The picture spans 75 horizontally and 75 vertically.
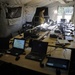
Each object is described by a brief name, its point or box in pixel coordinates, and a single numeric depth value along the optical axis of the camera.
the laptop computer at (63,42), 2.09
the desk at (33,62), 1.28
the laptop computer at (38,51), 1.58
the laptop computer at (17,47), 1.75
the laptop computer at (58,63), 1.31
